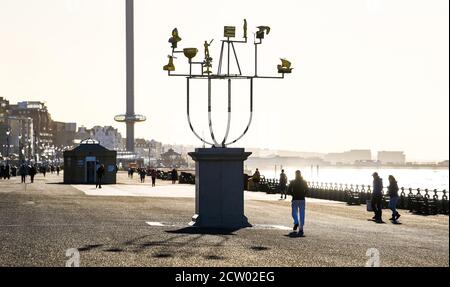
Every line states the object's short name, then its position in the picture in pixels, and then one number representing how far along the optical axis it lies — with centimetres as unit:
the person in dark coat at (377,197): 2939
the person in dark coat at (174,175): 8114
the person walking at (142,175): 7756
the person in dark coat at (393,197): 2928
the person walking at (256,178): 5815
